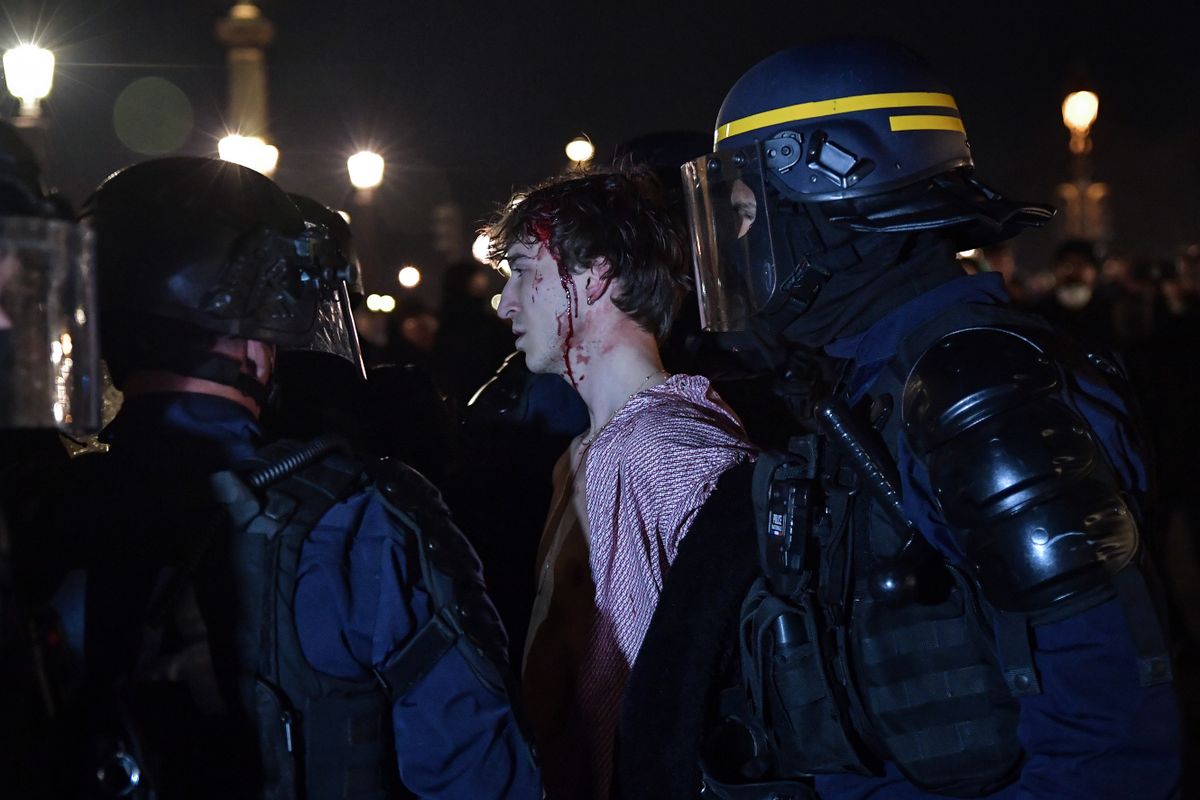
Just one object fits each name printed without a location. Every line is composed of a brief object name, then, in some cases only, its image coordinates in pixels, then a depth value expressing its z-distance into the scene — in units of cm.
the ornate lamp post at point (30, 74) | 735
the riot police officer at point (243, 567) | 189
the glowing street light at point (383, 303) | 838
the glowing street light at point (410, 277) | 1478
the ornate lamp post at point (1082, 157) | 1469
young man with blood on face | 284
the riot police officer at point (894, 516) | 179
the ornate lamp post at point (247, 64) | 2322
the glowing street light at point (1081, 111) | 1465
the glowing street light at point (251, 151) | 1031
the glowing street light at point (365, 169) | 1217
